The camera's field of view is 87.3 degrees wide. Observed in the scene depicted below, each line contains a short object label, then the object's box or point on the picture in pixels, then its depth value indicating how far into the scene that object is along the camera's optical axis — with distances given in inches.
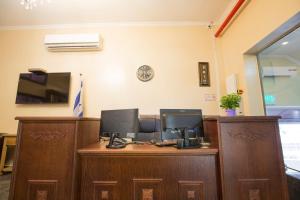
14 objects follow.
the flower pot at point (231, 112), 72.8
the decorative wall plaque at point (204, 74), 121.8
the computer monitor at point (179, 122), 64.5
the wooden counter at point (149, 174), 54.6
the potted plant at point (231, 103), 73.0
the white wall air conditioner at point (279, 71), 79.5
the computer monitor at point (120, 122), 65.7
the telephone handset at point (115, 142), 63.1
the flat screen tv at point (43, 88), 120.4
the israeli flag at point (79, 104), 110.0
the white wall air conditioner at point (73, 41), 121.2
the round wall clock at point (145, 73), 122.3
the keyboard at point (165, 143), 66.1
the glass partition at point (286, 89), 77.3
